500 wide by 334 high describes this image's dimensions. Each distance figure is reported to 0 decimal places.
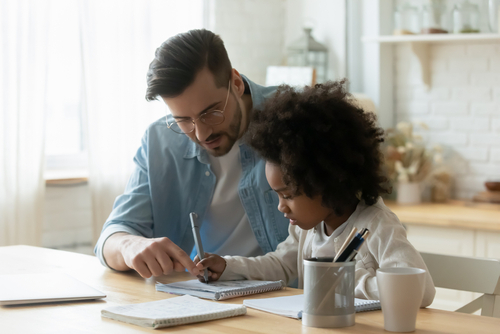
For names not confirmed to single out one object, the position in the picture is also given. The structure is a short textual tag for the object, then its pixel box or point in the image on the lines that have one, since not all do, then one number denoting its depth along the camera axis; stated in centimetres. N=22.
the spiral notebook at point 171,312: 199
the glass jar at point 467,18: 461
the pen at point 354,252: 197
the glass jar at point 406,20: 489
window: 416
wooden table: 198
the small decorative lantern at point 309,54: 534
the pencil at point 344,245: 198
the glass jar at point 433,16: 476
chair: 234
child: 215
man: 252
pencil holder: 197
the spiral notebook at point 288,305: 205
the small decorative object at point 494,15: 450
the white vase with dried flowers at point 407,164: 482
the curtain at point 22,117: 364
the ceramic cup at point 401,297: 195
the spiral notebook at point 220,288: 218
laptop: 215
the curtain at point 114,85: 418
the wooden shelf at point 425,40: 455
